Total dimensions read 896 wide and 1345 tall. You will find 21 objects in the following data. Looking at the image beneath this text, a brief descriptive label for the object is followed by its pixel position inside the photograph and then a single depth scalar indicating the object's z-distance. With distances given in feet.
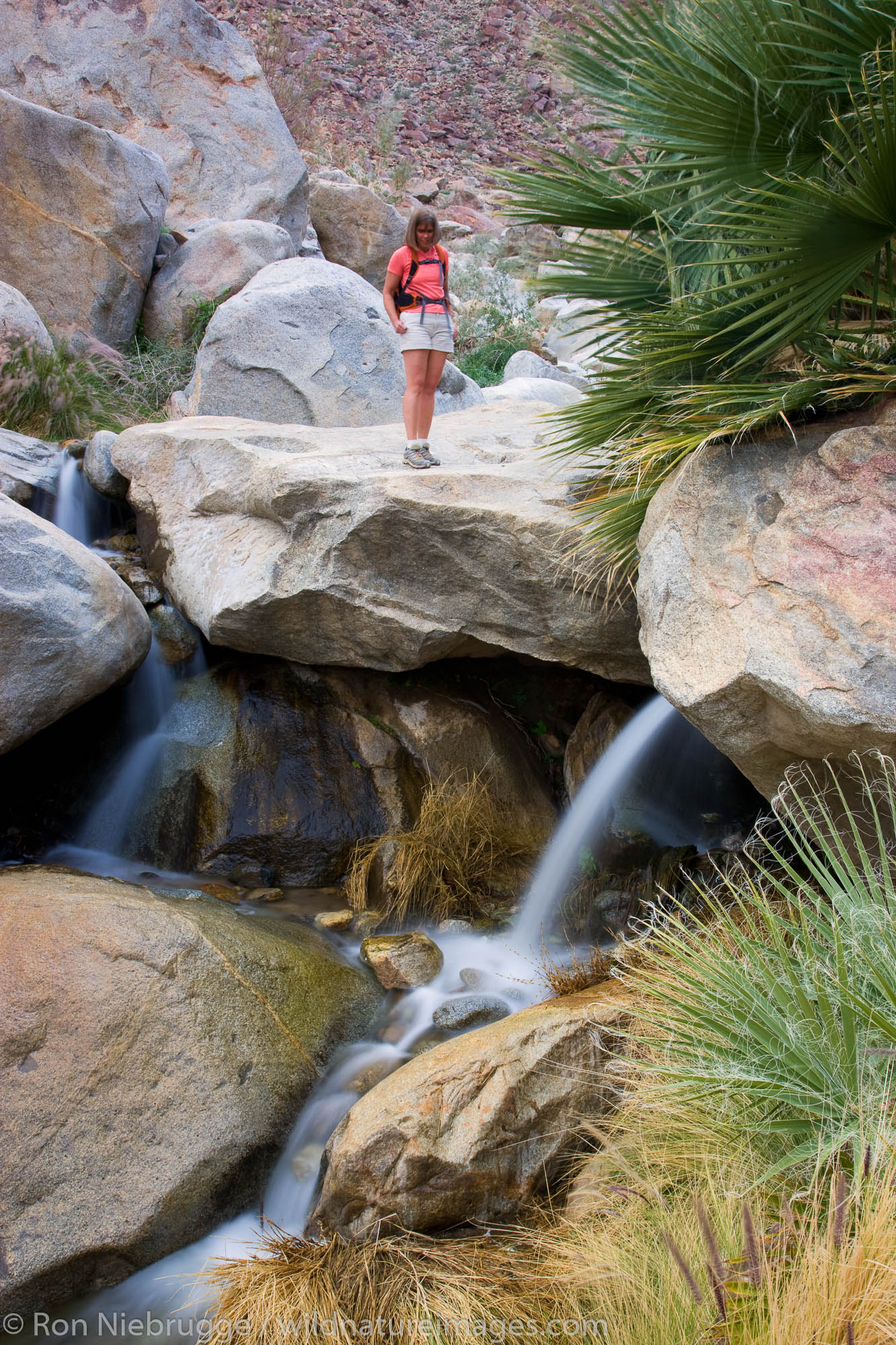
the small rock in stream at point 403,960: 14.03
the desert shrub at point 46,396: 24.04
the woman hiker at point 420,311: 17.81
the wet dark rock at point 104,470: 21.08
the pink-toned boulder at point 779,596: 9.84
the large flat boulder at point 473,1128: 9.62
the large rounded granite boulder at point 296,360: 26.48
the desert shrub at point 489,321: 40.91
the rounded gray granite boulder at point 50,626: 14.55
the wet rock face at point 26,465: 19.81
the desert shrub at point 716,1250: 5.27
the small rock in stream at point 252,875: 16.67
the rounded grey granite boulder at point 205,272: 33.27
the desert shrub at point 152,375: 29.76
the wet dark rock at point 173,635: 18.58
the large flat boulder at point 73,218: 29.96
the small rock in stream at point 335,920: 15.48
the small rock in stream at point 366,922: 15.39
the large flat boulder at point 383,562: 15.33
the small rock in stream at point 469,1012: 12.84
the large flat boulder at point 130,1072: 9.78
